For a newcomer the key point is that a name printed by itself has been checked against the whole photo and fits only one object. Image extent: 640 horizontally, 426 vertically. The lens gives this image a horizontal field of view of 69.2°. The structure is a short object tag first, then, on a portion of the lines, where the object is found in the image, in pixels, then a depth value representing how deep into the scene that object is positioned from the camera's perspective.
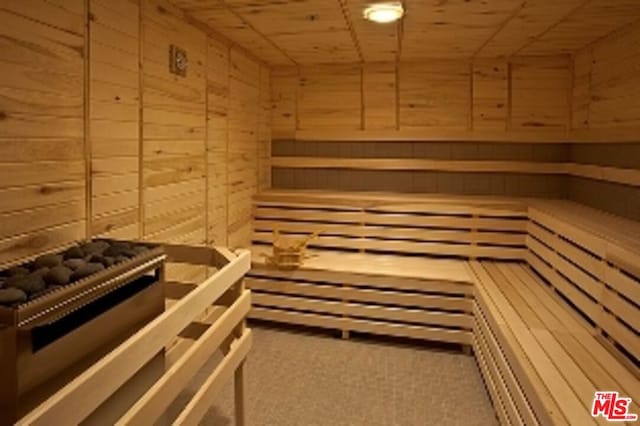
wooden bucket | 3.97
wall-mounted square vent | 3.11
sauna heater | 1.27
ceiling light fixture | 3.07
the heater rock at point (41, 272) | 1.66
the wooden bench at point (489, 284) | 2.23
